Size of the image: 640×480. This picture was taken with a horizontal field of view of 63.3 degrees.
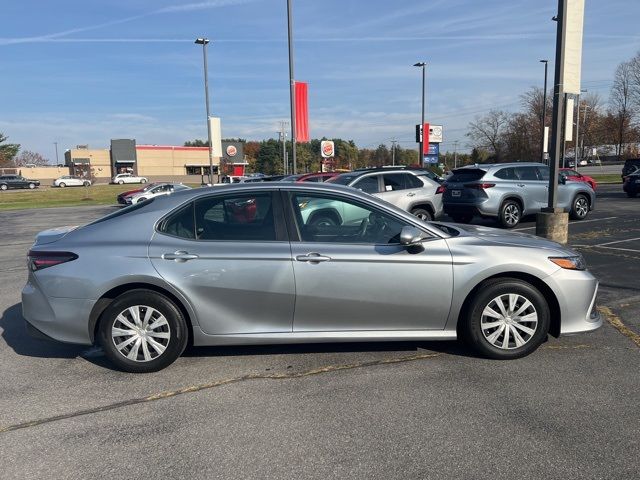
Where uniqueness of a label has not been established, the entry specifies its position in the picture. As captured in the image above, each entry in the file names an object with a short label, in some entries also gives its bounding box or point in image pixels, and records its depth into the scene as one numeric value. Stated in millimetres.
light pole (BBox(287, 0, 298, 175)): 17719
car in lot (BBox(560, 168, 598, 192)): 19112
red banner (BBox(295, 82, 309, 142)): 18984
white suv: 12250
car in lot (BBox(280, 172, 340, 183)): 15578
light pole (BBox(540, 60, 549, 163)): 36000
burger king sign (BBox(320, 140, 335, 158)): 29594
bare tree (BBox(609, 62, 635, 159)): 67438
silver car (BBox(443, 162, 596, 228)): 13156
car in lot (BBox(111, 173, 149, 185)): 70569
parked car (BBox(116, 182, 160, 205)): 28047
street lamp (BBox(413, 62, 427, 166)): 35491
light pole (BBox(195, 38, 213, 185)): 33125
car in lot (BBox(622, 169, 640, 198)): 22109
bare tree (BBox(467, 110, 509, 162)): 70562
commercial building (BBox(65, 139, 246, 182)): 83812
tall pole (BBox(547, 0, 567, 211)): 8758
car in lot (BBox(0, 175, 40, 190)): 60500
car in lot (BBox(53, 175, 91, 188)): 66125
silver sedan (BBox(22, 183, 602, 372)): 4250
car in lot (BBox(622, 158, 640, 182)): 31391
